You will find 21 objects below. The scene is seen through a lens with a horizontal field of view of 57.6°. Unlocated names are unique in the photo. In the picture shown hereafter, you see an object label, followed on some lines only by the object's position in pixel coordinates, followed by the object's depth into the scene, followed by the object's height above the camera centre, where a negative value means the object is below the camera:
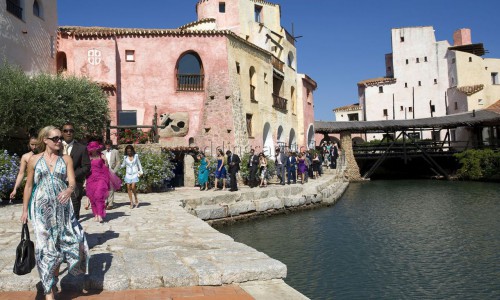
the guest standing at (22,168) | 5.39 -0.03
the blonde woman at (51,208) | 4.32 -0.42
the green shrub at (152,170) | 15.50 -0.30
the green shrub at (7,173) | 11.80 -0.17
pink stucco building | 21.77 +4.29
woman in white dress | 10.94 -0.11
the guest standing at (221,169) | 17.06 -0.35
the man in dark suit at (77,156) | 6.61 +0.12
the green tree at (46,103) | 14.93 +2.22
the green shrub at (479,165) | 28.64 -0.89
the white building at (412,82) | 52.53 +8.58
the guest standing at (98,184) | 8.98 -0.40
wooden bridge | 32.78 +1.28
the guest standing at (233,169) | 16.20 -0.35
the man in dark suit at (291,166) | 20.03 -0.38
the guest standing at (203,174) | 17.00 -0.52
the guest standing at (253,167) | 18.14 -0.34
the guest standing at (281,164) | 19.48 -0.27
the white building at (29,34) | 17.20 +5.48
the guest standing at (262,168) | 18.45 -0.40
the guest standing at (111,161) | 11.39 +0.05
